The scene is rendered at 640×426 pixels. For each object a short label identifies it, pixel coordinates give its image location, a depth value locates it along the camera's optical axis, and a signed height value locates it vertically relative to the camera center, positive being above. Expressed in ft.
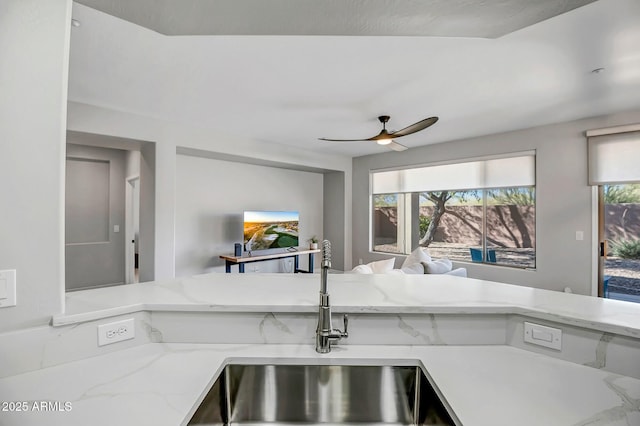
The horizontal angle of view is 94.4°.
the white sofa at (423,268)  11.10 -1.96
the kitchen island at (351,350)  2.53 -1.57
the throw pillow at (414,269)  11.00 -1.95
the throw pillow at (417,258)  13.32 -1.83
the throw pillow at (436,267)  11.43 -1.95
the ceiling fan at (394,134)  9.45 +3.00
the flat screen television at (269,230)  16.01 -0.72
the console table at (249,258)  15.08 -2.19
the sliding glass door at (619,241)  11.30 -0.89
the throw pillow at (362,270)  10.15 -1.81
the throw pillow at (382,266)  11.46 -1.94
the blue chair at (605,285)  11.76 -2.66
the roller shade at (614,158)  10.92 +2.29
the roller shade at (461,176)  13.83 +2.25
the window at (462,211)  14.02 +0.39
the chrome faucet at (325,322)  3.47 -1.24
